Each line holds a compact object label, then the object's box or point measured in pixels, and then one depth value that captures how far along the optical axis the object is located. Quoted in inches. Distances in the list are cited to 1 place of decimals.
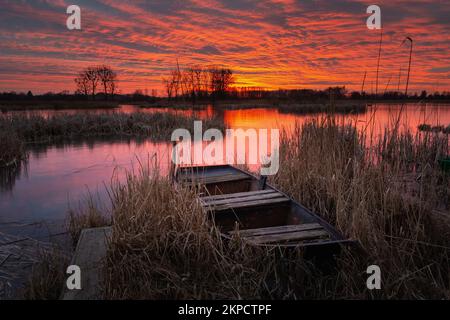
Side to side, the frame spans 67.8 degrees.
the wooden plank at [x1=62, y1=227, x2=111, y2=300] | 116.4
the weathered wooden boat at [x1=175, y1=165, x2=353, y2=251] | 132.9
